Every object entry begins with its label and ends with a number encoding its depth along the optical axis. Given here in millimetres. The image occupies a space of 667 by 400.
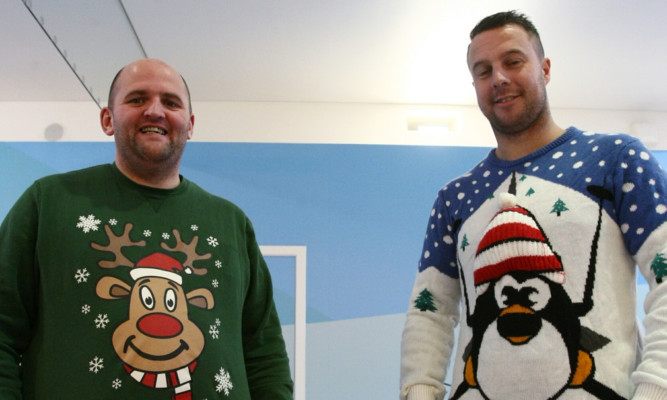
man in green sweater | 1256
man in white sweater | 1184
